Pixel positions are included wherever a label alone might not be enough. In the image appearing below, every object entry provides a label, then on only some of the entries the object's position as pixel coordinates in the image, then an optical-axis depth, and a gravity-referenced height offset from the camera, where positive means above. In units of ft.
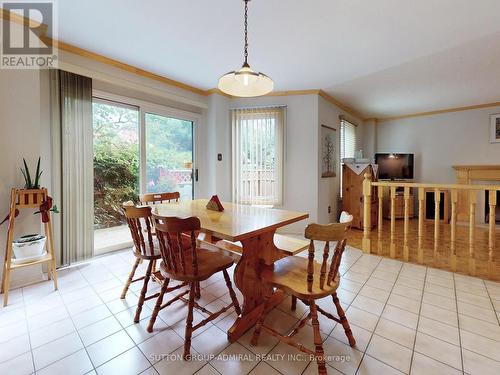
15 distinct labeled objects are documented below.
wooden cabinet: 14.74 -0.61
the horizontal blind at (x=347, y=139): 16.03 +3.20
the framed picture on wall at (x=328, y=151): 13.64 +1.95
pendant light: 5.81 +2.71
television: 17.89 +1.30
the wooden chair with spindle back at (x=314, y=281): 4.18 -1.95
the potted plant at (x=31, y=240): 6.78 -1.70
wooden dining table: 5.00 -1.53
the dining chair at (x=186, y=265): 4.53 -1.84
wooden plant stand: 6.53 -1.37
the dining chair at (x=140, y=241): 5.54 -1.48
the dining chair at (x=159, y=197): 8.61 -0.54
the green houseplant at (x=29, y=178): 7.05 +0.18
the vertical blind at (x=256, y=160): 13.29 +1.35
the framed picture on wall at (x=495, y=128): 15.23 +3.60
